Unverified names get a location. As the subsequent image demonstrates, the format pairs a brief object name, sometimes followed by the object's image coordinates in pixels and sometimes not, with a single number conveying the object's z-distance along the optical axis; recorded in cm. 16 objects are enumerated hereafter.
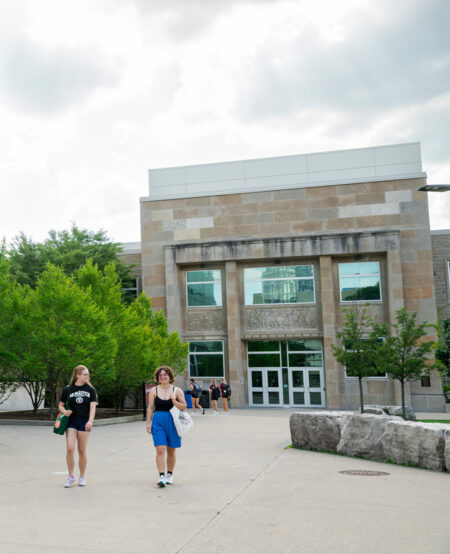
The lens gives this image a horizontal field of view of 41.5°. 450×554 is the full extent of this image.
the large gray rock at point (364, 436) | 1105
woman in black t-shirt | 831
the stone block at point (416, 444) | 980
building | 3075
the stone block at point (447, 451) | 957
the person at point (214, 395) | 2638
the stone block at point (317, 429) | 1184
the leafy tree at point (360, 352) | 2072
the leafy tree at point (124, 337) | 2252
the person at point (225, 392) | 2651
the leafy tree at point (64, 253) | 3244
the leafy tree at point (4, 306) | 1978
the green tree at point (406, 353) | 2059
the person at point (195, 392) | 2605
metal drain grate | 933
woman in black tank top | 804
